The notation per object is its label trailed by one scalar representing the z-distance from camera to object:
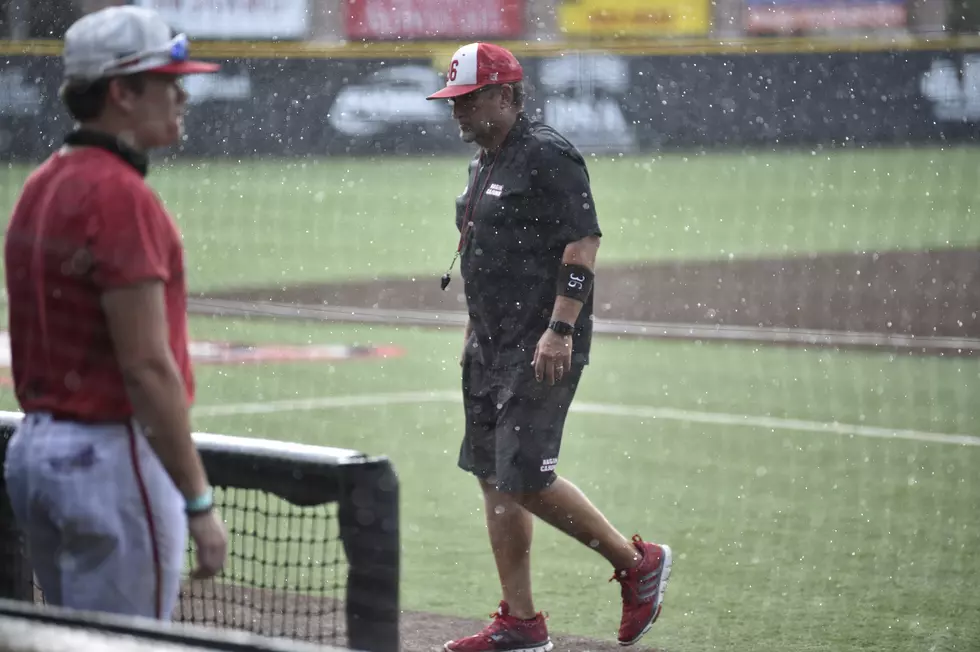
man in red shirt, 5.56
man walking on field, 9.80
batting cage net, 6.56
